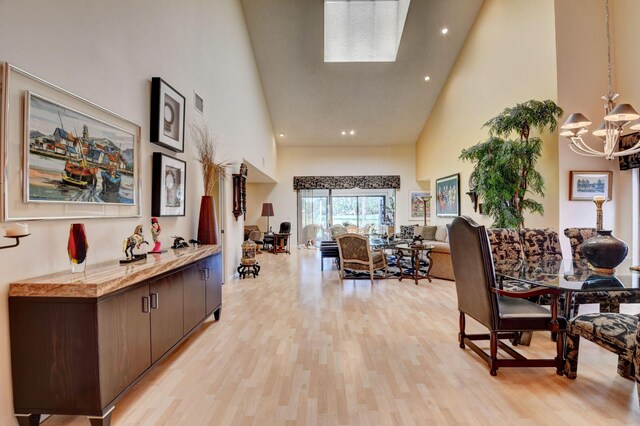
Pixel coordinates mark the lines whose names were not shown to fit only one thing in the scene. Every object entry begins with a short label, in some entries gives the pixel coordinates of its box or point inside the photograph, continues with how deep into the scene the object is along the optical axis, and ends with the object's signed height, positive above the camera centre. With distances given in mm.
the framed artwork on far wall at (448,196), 7617 +437
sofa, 5715 -920
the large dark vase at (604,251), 2461 -310
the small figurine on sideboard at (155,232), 2781 -169
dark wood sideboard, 1616 -699
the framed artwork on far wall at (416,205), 10469 +262
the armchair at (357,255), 5449 -761
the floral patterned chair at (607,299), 2801 -788
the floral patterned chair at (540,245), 3498 -366
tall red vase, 3815 -123
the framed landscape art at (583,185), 4324 +382
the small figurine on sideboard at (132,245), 2279 -234
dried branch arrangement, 4074 +821
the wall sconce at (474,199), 6652 +292
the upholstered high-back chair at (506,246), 3471 -373
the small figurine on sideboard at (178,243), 3256 -315
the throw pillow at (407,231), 8938 -537
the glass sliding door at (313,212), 10828 +32
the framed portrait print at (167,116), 3033 +1018
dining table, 2135 -500
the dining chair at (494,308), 2297 -737
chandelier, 2998 +947
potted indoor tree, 4270 +686
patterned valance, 10641 +1056
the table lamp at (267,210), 9922 +94
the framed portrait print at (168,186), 3064 +290
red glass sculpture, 1789 -185
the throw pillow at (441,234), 7805 -534
